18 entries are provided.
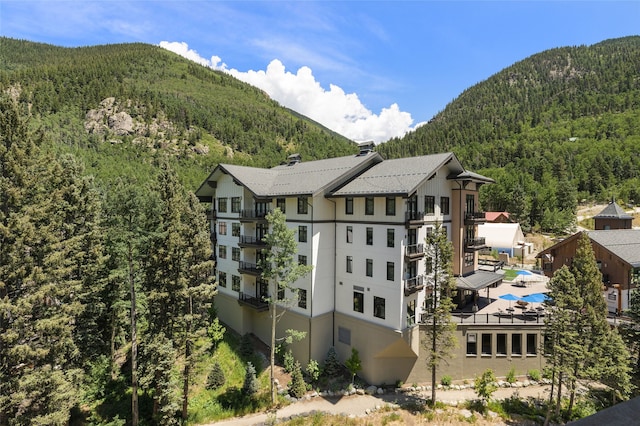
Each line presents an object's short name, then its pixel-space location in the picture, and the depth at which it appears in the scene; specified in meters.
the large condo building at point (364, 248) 23.62
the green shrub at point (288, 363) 26.12
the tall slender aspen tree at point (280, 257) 23.22
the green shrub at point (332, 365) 25.59
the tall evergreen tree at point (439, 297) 21.52
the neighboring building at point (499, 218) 74.38
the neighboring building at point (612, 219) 42.81
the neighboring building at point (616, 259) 26.88
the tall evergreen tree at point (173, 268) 20.98
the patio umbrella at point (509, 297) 27.85
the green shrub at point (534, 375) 24.52
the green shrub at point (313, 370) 24.67
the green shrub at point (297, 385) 24.03
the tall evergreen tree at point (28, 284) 15.20
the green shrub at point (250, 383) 24.75
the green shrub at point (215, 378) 25.70
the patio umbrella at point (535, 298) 26.71
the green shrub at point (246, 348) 28.64
